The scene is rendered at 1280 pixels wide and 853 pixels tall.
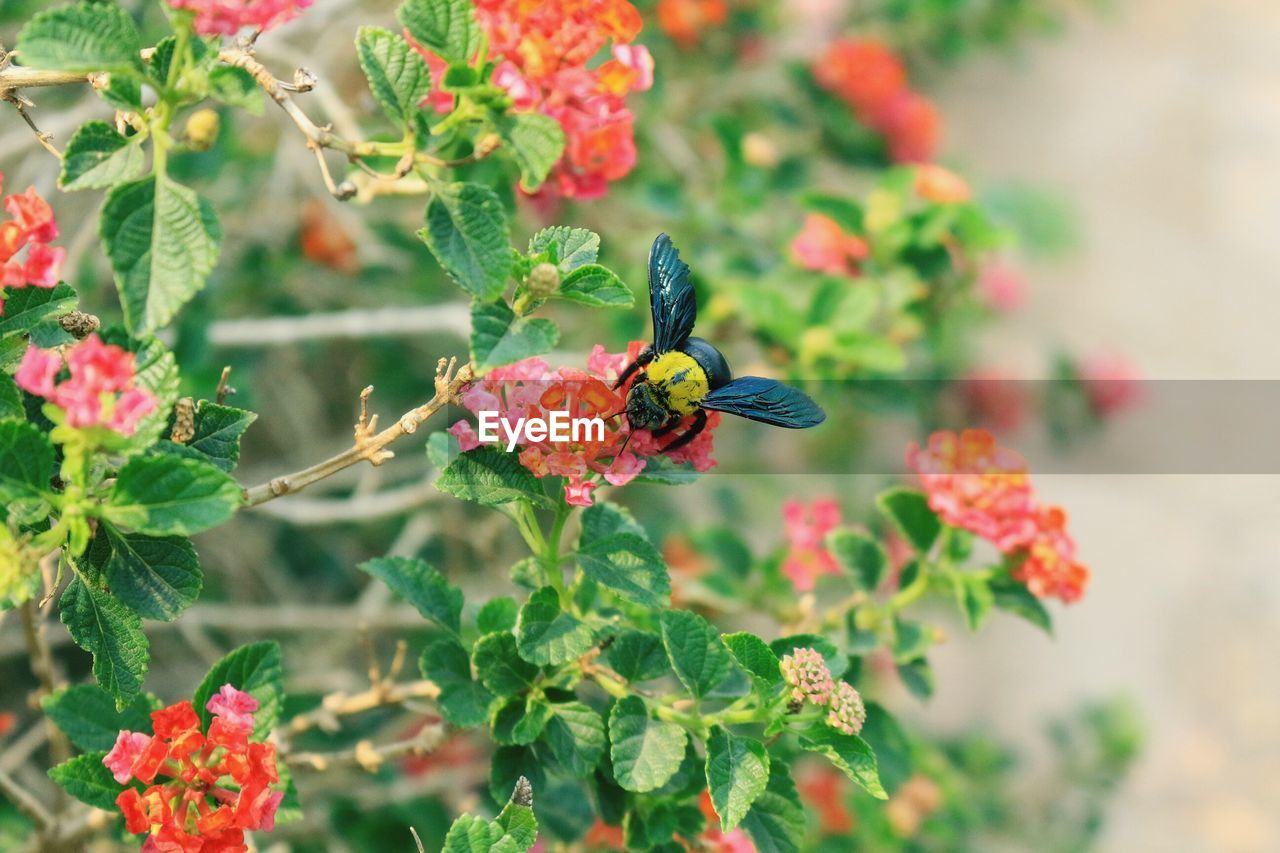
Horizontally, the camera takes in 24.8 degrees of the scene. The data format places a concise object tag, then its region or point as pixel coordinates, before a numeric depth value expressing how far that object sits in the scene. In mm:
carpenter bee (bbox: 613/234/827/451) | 418
